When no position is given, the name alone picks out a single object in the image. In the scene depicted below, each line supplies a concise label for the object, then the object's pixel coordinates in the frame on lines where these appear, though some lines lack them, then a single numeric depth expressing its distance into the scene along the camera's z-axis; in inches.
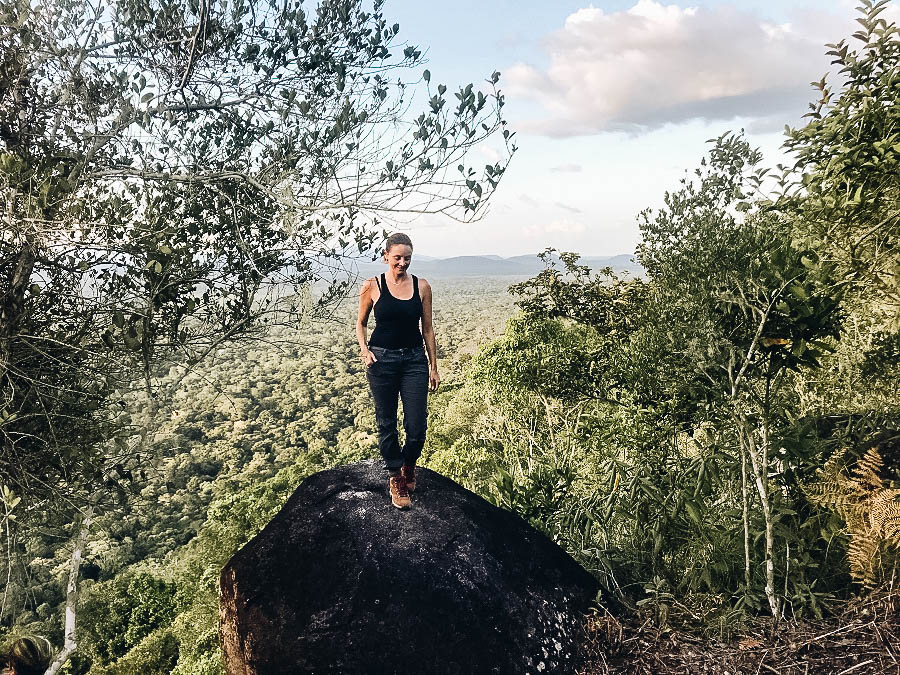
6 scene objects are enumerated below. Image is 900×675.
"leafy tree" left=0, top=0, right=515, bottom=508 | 223.5
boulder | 167.8
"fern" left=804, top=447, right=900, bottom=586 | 170.4
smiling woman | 201.8
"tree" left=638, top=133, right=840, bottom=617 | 166.6
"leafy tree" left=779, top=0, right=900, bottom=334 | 195.3
